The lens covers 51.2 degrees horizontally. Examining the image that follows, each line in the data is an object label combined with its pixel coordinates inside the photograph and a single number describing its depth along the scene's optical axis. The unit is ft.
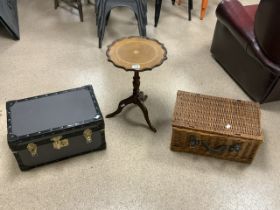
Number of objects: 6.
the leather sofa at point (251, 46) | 6.08
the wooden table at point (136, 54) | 5.47
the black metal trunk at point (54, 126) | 5.39
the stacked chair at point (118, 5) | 8.30
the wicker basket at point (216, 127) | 5.62
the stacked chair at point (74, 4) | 9.64
